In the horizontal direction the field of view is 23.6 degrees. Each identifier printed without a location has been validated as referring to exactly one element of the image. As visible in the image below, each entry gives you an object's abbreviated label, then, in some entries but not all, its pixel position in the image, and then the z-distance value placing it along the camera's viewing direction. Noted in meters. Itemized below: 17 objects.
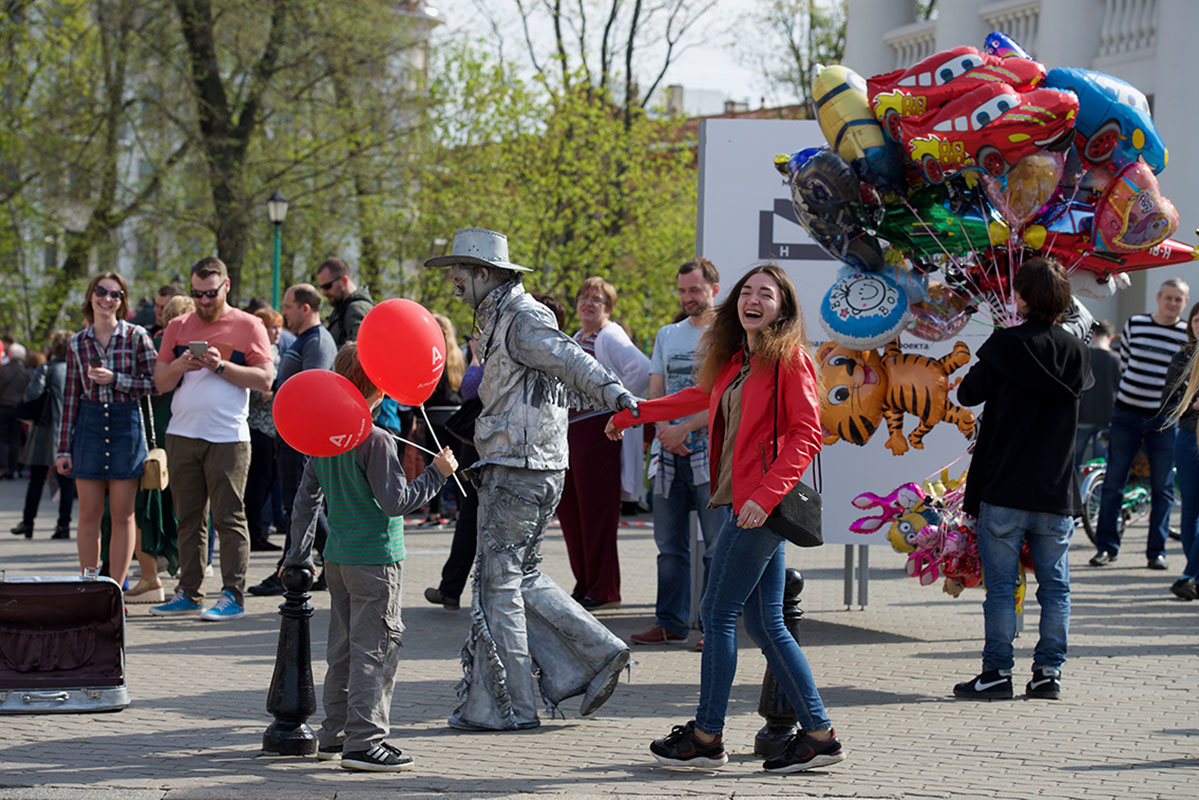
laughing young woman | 10.62
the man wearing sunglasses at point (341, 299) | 19.17
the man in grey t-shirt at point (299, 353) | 18.03
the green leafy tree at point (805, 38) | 79.96
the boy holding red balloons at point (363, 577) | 10.56
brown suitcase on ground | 12.37
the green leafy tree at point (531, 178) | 55.03
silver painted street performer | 11.91
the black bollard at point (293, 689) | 10.97
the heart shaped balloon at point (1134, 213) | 13.62
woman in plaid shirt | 17.21
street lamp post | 48.75
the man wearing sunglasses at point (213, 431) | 17.43
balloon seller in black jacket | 13.28
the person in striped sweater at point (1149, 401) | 22.32
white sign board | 16.97
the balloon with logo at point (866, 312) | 14.72
